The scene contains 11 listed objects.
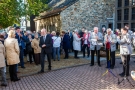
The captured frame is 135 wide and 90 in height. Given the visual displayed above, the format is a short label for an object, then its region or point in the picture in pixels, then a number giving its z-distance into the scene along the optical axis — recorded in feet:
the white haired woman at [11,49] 15.10
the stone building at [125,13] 35.10
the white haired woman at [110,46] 19.00
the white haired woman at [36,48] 21.98
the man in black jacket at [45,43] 18.54
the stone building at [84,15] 42.37
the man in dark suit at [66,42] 26.02
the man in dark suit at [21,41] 18.70
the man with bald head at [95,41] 20.23
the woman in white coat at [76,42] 25.85
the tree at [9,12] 30.22
